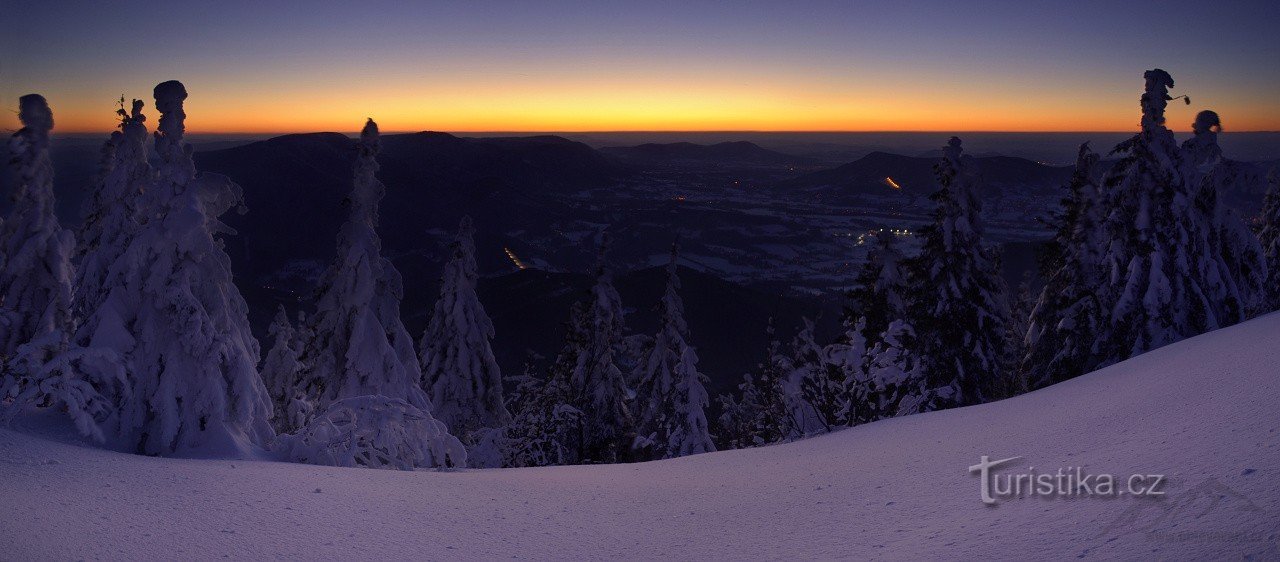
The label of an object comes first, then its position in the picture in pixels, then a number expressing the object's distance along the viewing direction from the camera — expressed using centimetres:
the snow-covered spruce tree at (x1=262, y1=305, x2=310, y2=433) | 2766
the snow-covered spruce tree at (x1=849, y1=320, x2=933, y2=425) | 1605
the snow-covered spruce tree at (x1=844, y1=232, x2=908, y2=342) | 2334
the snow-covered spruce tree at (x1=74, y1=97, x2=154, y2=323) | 1176
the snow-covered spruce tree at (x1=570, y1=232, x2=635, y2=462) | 2381
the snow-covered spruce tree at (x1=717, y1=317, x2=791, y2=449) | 3014
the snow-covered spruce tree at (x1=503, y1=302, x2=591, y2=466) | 2109
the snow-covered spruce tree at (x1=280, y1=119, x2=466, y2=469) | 1953
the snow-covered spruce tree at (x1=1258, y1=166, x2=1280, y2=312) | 2348
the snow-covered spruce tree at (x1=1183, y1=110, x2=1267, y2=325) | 1881
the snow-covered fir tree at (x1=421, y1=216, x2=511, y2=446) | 2892
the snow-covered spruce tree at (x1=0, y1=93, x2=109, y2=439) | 1859
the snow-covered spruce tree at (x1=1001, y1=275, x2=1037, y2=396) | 2300
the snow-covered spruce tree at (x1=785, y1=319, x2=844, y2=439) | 1652
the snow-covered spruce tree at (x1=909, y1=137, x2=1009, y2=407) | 1959
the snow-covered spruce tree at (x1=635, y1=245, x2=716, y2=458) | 2689
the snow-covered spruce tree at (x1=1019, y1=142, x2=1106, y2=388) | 1992
